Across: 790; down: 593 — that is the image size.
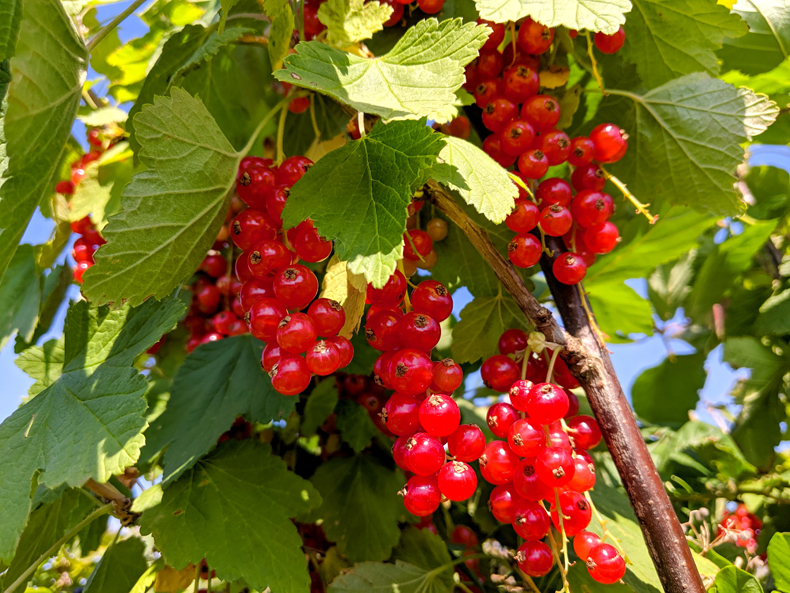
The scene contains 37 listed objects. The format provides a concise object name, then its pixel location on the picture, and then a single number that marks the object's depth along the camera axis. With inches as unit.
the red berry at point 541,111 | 7.0
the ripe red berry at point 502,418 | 6.1
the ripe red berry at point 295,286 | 5.9
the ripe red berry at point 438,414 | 5.6
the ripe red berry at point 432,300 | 6.1
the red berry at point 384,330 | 6.0
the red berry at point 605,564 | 5.7
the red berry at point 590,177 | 7.2
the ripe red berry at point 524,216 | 6.6
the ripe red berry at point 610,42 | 7.4
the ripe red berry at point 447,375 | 5.9
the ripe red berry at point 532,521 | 5.8
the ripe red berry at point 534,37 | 7.0
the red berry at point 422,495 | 5.7
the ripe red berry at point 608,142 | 7.0
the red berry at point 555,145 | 7.0
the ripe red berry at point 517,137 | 6.8
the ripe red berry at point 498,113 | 7.0
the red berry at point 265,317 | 6.0
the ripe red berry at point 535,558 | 6.0
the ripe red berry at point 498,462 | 5.8
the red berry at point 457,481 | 5.6
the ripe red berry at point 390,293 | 6.0
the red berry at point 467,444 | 5.9
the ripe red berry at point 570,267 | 6.6
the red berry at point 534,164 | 6.8
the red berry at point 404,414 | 5.9
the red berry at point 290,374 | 5.7
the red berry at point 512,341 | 7.1
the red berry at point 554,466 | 5.5
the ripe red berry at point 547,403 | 5.6
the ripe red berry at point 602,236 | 6.9
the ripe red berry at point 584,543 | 5.9
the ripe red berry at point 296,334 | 5.6
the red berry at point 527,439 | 5.7
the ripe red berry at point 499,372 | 6.7
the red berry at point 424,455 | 5.6
